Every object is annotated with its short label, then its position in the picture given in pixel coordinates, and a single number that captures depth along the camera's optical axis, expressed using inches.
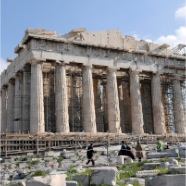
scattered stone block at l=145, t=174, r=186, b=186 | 311.9
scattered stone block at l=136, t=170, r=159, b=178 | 388.7
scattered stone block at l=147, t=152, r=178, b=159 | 591.7
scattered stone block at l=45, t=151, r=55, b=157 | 866.2
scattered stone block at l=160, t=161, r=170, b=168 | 436.0
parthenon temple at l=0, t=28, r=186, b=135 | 1217.4
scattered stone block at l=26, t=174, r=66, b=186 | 294.2
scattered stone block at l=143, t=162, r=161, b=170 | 464.4
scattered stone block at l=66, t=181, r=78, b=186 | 329.6
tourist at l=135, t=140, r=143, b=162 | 668.1
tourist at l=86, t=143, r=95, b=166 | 667.4
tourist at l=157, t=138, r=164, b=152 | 774.2
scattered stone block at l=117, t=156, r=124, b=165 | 600.4
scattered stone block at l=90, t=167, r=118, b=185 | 348.2
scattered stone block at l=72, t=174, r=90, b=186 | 364.5
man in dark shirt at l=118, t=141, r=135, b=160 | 671.4
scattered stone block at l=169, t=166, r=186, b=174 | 345.1
